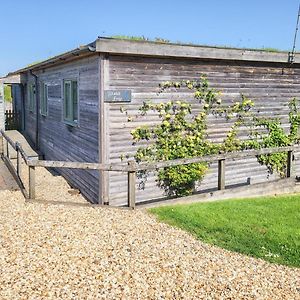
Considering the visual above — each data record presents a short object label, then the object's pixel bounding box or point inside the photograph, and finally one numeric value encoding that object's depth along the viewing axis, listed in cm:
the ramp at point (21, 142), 1536
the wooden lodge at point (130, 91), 866
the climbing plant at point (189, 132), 936
